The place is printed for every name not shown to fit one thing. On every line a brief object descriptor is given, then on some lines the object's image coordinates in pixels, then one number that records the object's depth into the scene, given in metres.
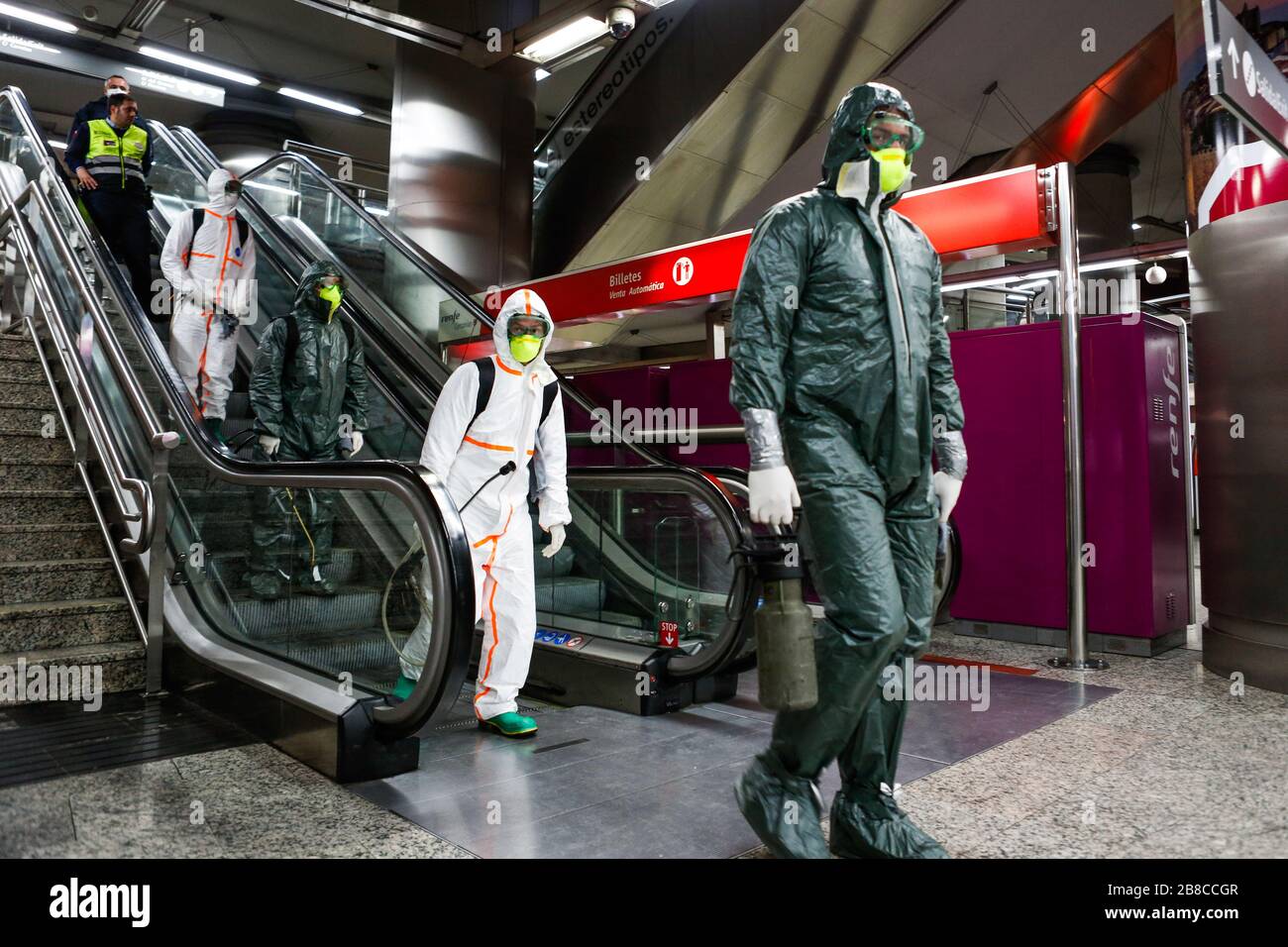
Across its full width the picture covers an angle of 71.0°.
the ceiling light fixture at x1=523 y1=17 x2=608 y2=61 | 8.62
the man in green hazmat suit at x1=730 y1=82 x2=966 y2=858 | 2.24
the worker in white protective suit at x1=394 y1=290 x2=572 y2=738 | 3.88
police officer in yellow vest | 6.43
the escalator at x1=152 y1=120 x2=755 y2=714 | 4.30
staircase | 4.11
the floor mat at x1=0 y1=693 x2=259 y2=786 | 3.19
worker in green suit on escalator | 5.34
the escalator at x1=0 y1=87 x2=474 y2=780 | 3.18
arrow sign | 2.95
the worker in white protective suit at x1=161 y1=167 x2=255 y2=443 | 6.17
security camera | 8.08
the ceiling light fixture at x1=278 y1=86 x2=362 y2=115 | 14.65
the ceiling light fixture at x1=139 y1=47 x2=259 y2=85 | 12.28
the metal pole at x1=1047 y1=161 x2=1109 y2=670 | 5.04
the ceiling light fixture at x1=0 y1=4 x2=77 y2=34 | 10.26
